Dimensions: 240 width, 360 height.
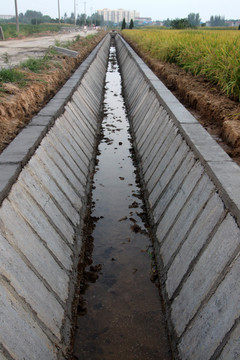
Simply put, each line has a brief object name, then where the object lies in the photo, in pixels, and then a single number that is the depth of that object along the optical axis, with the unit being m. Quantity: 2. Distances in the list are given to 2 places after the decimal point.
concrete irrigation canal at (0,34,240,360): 2.64
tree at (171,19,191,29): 38.34
